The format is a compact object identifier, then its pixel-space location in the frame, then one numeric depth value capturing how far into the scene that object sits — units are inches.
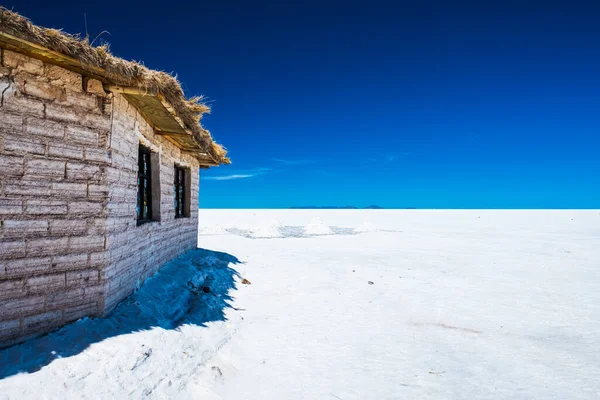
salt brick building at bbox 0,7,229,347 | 143.0
